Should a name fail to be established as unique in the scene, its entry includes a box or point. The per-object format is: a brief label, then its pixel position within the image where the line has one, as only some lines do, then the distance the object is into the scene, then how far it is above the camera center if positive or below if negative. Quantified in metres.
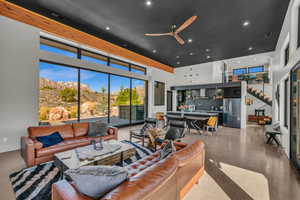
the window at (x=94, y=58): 5.86 +1.98
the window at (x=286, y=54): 4.58 +1.71
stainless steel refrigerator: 7.59 -0.58
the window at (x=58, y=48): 4.80 +1.99
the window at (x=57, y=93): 4.79 +0.28
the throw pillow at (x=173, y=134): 3.76 -0.92
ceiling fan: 3.62 +2.17
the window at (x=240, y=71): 9.45 +2.22
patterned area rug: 2.04 -1.42
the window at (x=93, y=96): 5.84 +0.23
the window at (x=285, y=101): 4.36 +0.05
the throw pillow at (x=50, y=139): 3.22 -0.98
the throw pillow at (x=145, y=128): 4.40 -0.91
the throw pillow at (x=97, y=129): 4.26 -0.91
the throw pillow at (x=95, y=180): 1.21 -0.72
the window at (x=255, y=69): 8.83 +2.23
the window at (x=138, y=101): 8.22 +0.01
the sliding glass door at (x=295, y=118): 2.98 -0.36
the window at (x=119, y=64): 6.99 +1.99
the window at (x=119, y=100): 7.05 +0.05
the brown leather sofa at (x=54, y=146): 2.90 -1.07
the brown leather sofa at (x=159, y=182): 1.12 -0.79
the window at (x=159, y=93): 9.51 +0.58
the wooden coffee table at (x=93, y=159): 2.37 -1.11
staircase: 8.92 +0.52
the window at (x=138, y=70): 8.22 +2.00
